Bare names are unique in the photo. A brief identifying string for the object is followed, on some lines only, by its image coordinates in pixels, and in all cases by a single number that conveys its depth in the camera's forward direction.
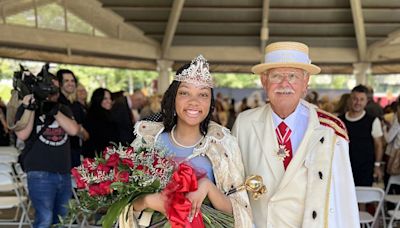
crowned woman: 1.90
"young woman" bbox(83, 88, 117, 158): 4.86
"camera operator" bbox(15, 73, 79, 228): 3.41
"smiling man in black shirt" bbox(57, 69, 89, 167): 4.11
